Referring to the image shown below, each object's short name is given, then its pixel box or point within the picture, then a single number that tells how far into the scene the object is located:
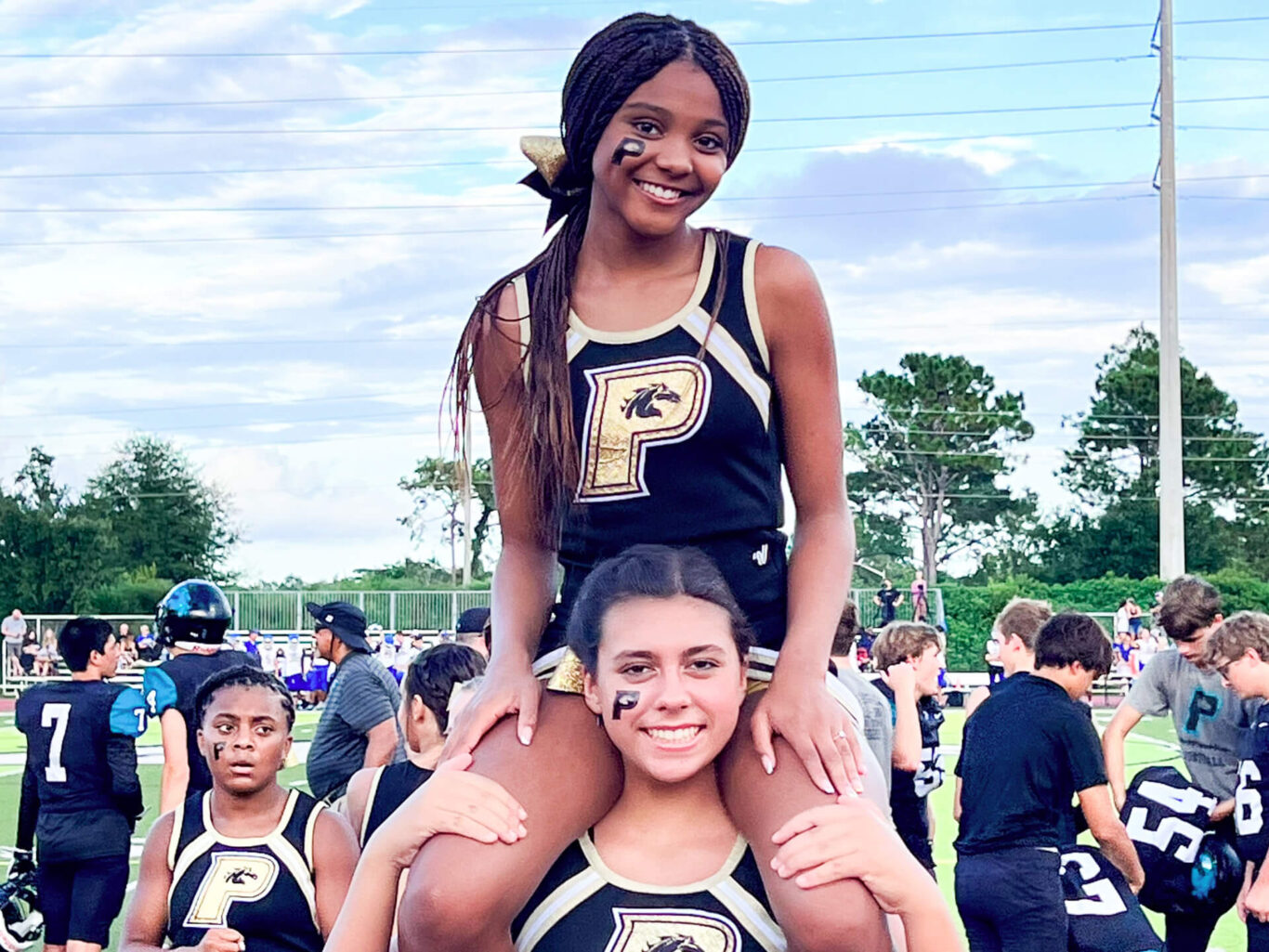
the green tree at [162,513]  59.00
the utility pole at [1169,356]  38.06
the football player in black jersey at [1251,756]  6.26
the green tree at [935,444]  65.00
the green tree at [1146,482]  58.78
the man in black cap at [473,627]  9.22
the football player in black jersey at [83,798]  7.58
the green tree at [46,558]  44.91
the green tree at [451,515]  55.66
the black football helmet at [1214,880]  7.04
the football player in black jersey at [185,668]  7.37
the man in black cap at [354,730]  7.55
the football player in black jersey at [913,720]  7.72
